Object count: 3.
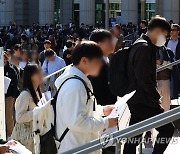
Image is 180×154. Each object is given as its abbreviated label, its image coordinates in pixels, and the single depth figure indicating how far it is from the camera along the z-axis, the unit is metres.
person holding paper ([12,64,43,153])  9.63
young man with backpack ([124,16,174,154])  8.34
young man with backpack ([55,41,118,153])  6.33
